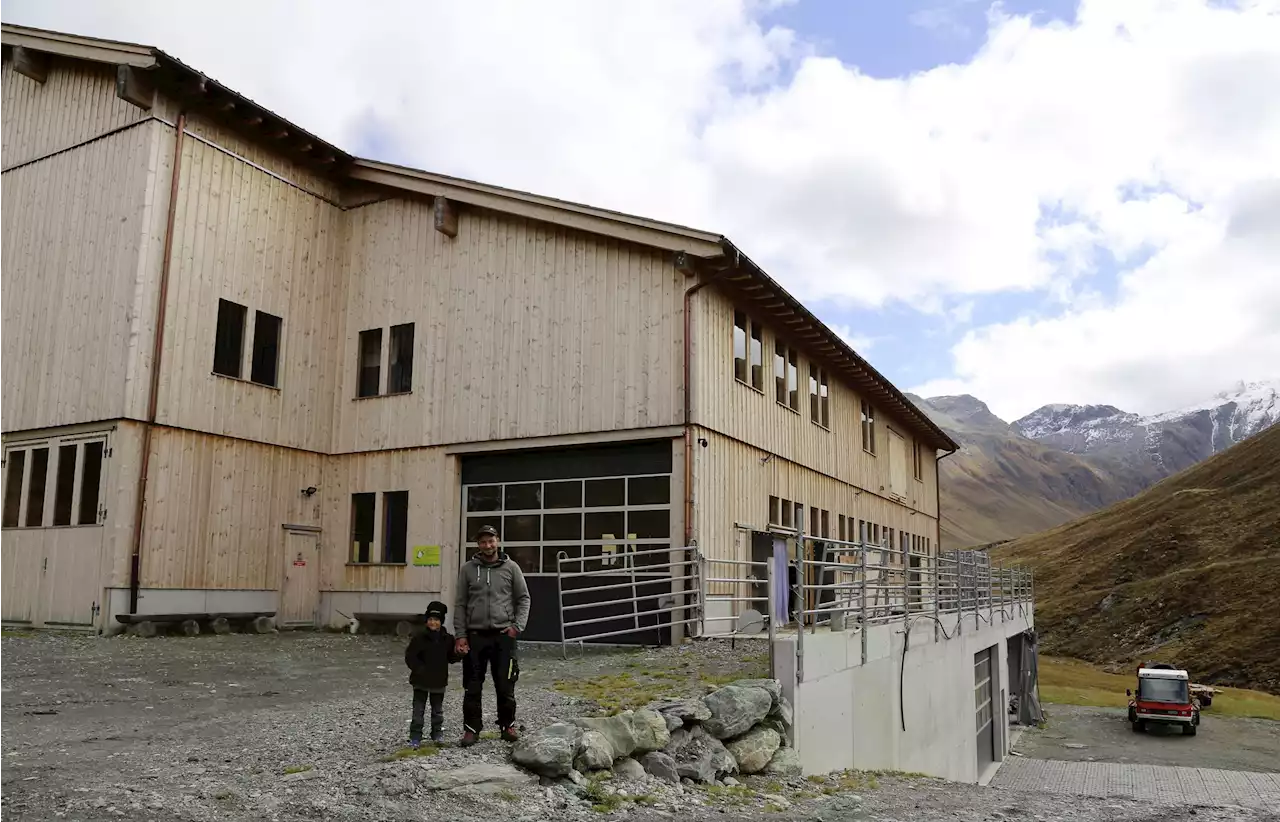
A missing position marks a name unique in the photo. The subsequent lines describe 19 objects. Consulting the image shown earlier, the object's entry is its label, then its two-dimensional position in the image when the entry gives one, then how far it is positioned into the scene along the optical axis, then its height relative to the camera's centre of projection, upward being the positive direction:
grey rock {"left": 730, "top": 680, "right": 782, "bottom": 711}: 9.34 -1.10
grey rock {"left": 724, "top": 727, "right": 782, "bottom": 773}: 8.82 -1.60
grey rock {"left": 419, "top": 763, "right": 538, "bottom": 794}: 6.79 -1.47
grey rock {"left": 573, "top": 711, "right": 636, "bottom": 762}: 7.83 -1.29
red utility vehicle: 30.14 -3.83
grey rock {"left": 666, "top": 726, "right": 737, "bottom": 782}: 8.22 -1.58
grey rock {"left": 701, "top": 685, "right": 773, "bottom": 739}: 8.75 -1.25
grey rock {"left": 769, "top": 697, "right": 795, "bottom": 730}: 9.40 -1.35
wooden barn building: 16.98 +3.52
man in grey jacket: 7.84 -0.48
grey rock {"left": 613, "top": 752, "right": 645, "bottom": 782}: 7.71 -1.57
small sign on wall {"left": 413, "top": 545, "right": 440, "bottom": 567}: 18.97 +0.12
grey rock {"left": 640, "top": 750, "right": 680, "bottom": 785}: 7.93 -1.58
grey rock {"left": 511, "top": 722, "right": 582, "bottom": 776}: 7.20 -1.36
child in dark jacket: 7.70 -0.79
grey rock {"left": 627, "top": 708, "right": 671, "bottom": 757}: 8.02 -1.33
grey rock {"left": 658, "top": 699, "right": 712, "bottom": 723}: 8.60 -1.23
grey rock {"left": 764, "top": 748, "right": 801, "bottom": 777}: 8.99 -1.76
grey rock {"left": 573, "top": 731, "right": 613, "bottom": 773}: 7.48 -1.41
